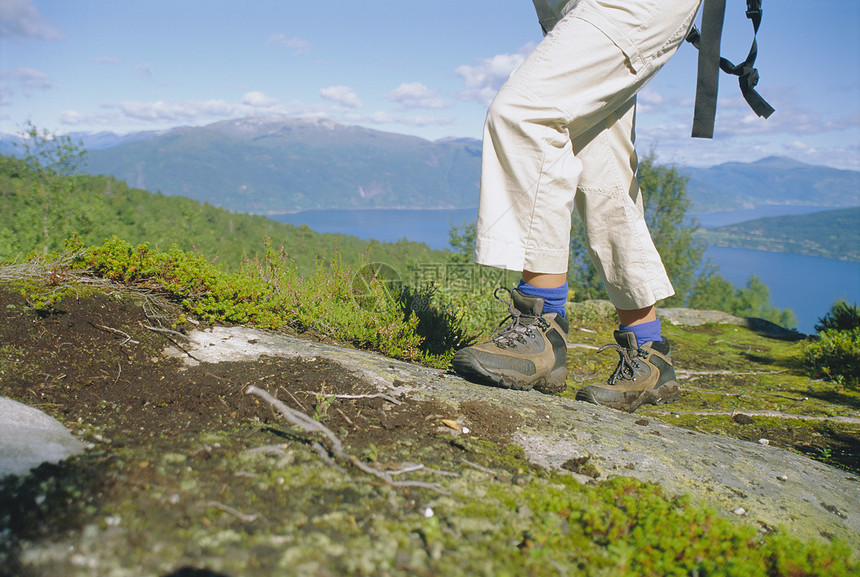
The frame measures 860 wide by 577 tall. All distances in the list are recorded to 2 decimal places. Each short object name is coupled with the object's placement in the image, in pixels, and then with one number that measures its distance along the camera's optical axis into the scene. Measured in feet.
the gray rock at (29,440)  4.06
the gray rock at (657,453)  5.65
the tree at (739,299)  150.92
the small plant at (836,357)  14.16
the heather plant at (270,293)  9.87
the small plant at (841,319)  20.18
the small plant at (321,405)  5.99
